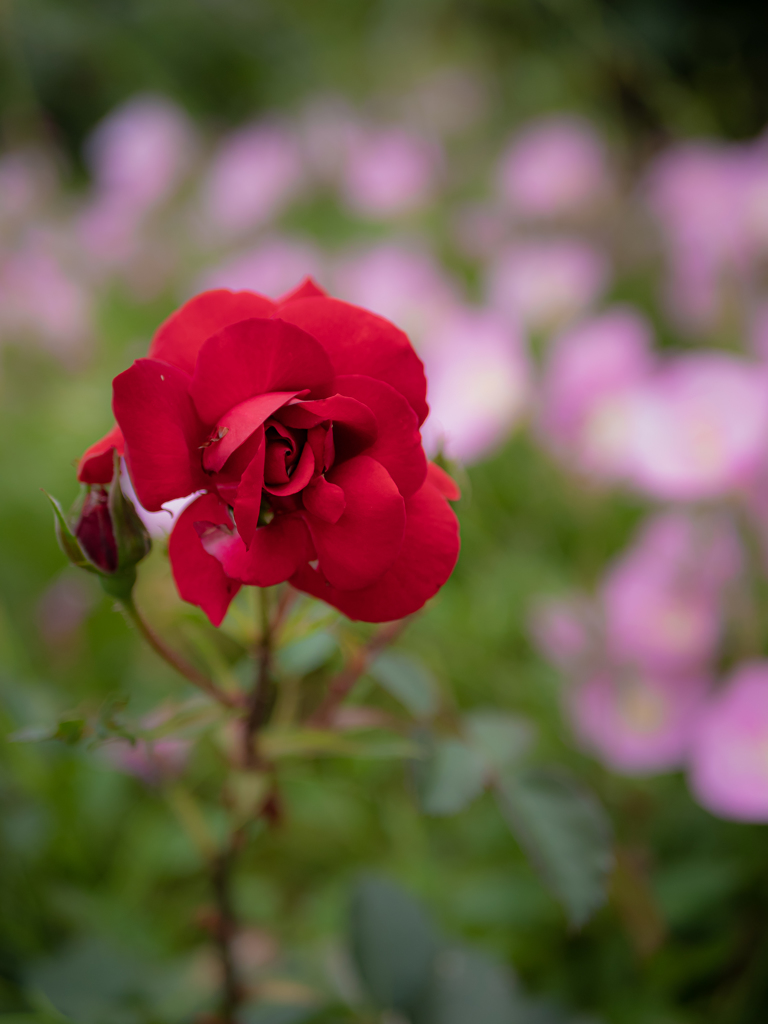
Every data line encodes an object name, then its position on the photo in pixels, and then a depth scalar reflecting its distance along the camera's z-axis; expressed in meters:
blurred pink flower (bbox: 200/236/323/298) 0.92
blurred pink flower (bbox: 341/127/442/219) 1.01
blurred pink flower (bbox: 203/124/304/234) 1.07
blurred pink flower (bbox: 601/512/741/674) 0.50
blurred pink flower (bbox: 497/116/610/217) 1.00
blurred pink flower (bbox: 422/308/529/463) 0.67
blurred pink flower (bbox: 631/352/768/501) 0.49
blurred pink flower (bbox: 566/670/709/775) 0.47
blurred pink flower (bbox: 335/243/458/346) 0.87
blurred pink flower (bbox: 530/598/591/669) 0.55
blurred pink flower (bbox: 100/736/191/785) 0.43
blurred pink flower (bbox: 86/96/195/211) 1.17
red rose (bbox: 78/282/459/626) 0.20
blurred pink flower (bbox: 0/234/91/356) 0.95
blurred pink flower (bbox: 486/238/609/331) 0.86
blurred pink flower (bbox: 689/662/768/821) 0.41
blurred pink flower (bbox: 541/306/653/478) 0.65
